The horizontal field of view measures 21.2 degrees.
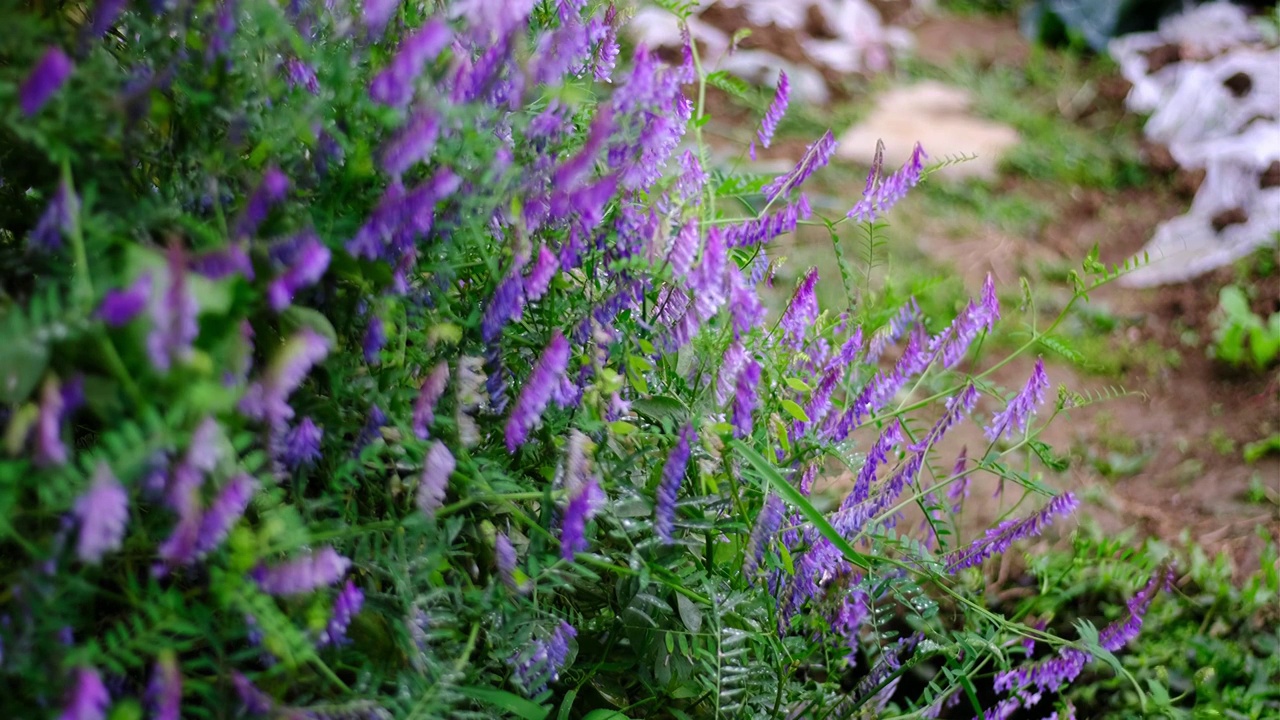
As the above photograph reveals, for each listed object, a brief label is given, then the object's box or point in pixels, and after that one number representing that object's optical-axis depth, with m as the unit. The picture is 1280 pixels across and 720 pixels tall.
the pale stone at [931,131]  4.65
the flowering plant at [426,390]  1.78
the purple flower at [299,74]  1.90
